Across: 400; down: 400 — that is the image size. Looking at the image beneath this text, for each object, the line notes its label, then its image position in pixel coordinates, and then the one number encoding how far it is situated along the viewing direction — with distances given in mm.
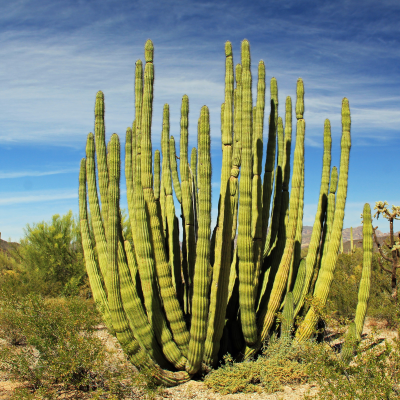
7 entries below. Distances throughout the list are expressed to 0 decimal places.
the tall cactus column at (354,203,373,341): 6602
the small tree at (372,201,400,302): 10211
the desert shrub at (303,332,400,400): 4422
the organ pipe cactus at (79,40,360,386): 5656
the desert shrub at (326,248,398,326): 10453
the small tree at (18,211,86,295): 14156
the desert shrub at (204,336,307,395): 5676
